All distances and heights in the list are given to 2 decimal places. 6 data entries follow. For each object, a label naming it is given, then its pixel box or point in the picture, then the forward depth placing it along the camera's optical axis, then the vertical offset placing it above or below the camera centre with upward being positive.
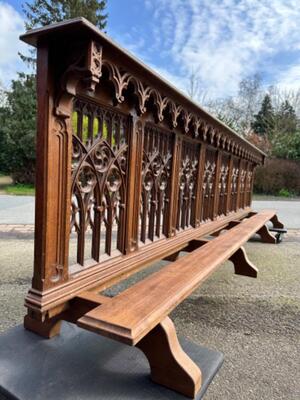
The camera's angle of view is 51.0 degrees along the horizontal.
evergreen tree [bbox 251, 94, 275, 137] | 22.61 +4.69
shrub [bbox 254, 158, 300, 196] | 16.41 +0.13
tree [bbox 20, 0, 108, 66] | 18.17 +9.34
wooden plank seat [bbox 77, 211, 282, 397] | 1.18 -0.57
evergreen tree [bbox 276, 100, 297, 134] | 21.53 +4.08
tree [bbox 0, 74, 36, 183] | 15.79 +1.87
